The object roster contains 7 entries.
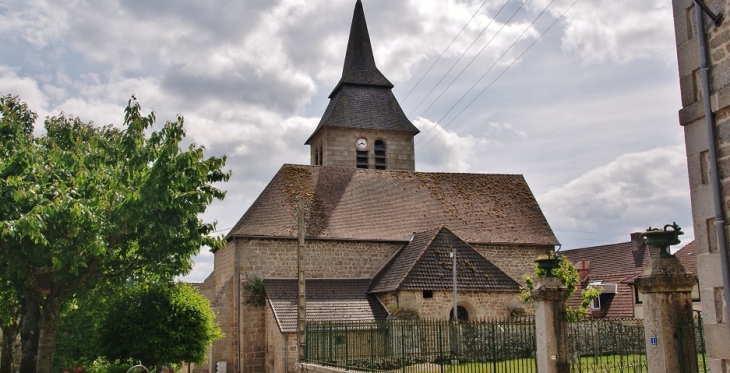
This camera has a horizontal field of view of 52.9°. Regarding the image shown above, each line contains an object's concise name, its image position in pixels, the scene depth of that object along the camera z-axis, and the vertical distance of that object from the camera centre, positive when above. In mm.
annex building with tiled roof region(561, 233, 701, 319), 32188 +1570
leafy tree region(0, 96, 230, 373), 18266 +2922
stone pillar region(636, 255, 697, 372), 8516 -73
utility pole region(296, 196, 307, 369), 19531 +656
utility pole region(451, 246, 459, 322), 25109 +1052
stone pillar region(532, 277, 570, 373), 10906 -280
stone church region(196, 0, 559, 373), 26391 +2383
